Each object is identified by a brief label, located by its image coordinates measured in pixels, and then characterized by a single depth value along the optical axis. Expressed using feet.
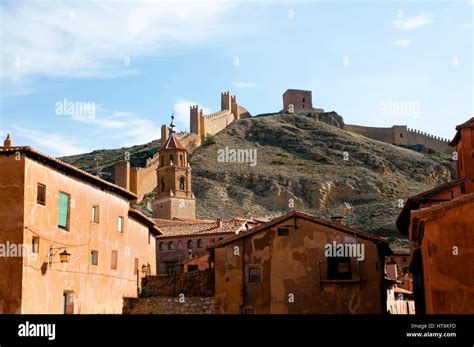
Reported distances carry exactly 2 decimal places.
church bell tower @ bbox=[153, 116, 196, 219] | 270.05
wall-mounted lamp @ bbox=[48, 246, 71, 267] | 87.25
